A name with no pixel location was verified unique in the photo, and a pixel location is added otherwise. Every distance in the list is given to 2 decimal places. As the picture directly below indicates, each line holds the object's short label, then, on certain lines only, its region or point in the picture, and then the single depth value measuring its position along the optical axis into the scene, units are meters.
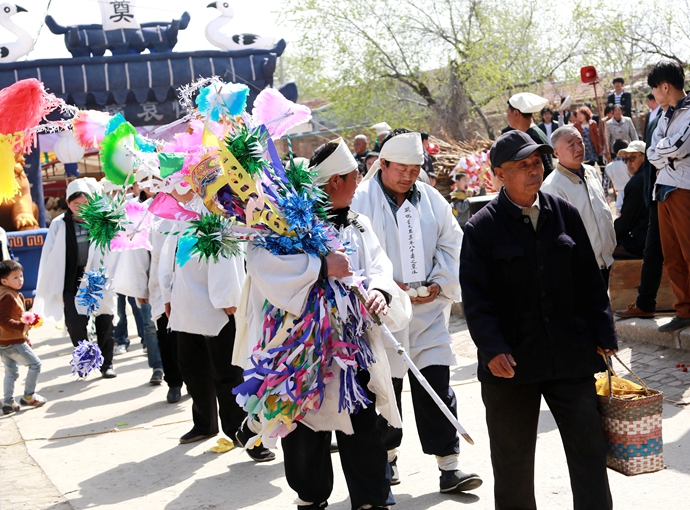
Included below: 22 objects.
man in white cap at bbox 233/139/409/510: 4.05
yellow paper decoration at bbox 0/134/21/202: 4.39
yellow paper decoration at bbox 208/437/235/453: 6.35
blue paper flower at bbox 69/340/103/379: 6.42
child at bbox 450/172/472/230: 10.35
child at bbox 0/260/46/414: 8.17
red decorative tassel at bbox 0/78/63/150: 4.28
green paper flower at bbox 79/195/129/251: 4.70
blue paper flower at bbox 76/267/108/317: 6.20
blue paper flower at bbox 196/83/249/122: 4.09
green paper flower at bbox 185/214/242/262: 4.05
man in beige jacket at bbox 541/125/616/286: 6.42
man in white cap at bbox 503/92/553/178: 7.10
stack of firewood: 15.12
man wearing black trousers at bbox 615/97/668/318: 7.25
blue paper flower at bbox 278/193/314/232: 4.02
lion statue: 16.64
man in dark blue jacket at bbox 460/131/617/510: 3.75
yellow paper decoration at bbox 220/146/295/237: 3.94
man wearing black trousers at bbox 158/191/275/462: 6.11
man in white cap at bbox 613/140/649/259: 8.08
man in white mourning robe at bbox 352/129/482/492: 5.05
